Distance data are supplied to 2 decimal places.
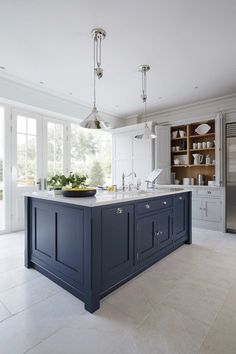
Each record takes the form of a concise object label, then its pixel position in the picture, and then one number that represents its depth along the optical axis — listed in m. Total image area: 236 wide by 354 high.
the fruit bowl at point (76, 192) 2.15
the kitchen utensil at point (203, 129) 4.61
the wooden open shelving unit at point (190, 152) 4.68
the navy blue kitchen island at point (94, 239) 1.75
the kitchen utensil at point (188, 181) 4.76
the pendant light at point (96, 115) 2.35
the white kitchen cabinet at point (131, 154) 4.96
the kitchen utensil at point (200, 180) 4.61
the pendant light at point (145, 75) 3.14
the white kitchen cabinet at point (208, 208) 4.17
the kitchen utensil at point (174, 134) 5.01
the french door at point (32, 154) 4.13
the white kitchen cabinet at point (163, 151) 4.80
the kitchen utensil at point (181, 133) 4.88
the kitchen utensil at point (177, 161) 4.95
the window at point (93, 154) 5.92
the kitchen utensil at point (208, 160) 4.52
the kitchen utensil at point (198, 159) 4.66
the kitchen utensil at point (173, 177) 5.14
